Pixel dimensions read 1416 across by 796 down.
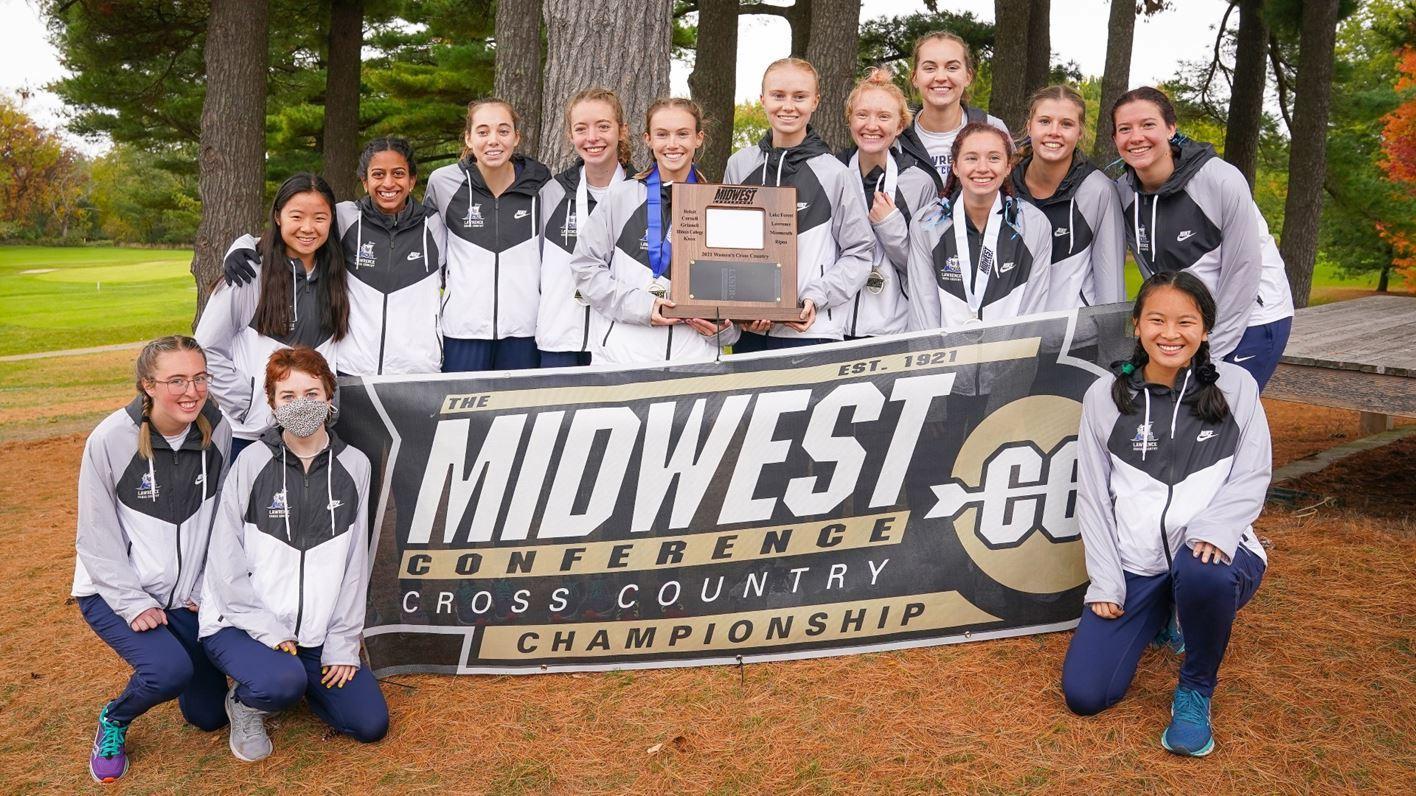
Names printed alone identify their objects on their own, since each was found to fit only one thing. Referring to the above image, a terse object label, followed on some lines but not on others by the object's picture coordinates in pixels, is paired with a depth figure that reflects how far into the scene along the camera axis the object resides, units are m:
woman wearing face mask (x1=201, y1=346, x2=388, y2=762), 3.65
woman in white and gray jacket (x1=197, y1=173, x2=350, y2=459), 4.18
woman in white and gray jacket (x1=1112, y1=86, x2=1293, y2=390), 4.00
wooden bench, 5.24
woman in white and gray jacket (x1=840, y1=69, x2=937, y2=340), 4.39
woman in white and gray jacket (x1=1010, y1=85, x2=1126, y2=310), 4.19
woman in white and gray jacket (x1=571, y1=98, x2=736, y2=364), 4.27
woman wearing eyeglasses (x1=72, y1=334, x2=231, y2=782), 3.60
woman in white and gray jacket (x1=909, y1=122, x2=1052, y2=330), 4.19
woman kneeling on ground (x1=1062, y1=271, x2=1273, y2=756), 3.48
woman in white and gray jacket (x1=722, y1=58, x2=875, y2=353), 4.30
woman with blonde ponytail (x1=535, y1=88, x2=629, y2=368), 4.51
